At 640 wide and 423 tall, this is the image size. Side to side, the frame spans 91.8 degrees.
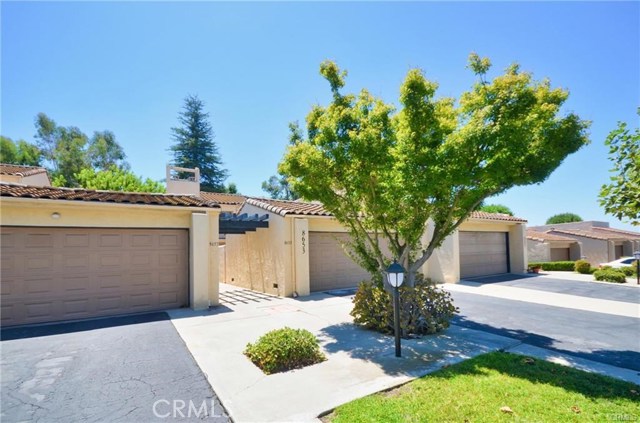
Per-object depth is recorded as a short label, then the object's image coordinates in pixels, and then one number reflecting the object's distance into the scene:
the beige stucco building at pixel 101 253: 8.83
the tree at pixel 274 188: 52.06
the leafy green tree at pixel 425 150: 6.77
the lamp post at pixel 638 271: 16.33
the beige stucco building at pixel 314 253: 13.30
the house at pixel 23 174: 17.86
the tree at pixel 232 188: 43.22
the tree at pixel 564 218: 70.12
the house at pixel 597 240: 32.00
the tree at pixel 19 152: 35.33
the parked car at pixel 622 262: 26.78
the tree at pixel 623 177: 4.94
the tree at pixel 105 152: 40.22
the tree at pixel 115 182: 27.94
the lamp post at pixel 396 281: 6.21
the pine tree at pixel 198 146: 40.31
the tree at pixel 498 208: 53.60
